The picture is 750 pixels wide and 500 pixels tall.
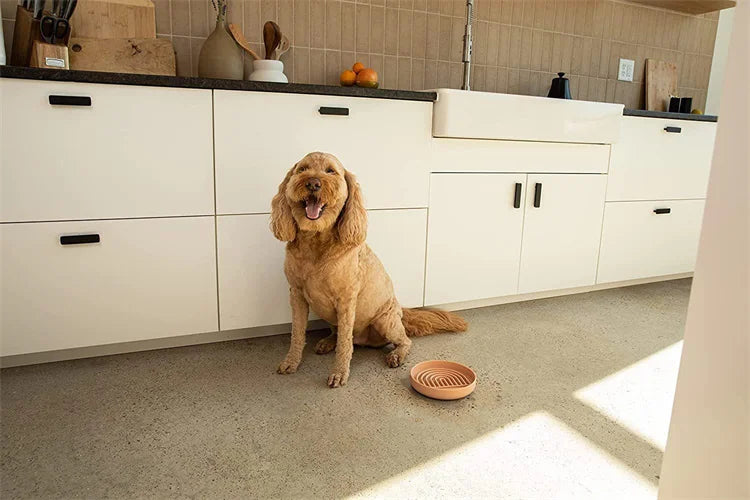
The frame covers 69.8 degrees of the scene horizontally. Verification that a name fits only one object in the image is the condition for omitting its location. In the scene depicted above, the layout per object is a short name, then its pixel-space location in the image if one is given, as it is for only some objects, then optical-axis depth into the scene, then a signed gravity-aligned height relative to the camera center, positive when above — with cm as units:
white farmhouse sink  235 +4
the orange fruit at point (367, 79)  245 +18
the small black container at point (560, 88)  296 +21
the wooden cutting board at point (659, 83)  366 +32
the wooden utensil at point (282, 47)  248 +32
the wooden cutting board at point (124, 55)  217 +22
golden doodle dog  176 -49
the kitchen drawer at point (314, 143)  205 -10
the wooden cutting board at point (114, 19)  219 +37
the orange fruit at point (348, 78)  249 +19
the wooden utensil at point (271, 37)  243 +35
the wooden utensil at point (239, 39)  243 +34
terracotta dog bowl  176 -86
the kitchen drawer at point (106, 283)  185 -61
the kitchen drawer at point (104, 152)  177 -14
